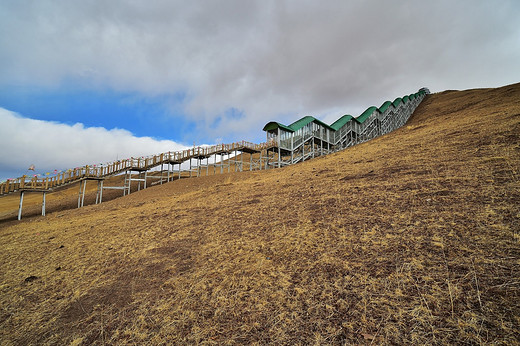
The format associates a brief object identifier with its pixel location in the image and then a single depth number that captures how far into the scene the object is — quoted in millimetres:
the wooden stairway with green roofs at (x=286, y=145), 21484
